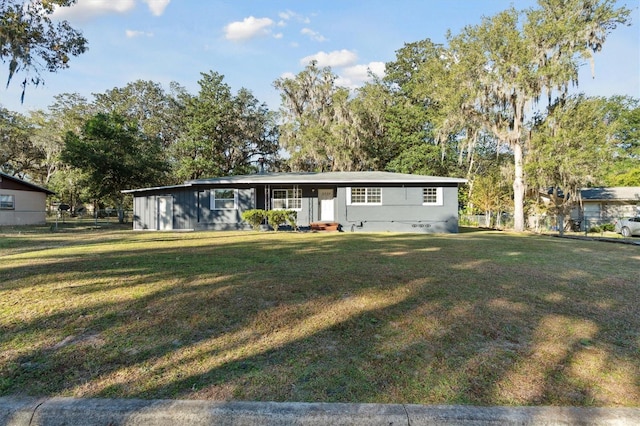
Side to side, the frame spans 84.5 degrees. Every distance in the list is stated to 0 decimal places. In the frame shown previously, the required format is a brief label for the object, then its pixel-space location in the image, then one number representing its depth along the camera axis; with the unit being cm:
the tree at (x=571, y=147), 1878
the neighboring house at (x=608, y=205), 2656
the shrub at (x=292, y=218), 1687
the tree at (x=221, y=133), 2948
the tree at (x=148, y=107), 3705
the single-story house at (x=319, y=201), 1791
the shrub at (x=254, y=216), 1684
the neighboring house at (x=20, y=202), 2238
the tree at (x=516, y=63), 1855
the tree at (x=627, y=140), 3394
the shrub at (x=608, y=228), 2342
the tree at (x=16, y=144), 3400
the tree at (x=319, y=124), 2719
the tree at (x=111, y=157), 2327
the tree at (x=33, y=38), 966
